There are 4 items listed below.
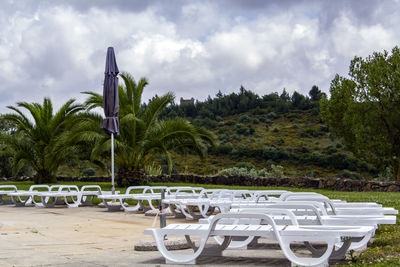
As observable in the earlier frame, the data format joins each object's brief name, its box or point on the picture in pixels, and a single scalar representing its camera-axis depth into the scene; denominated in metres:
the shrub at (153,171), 26.94
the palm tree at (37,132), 23.98
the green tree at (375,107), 31.48
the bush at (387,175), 33.70
